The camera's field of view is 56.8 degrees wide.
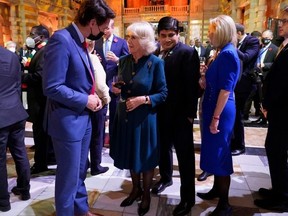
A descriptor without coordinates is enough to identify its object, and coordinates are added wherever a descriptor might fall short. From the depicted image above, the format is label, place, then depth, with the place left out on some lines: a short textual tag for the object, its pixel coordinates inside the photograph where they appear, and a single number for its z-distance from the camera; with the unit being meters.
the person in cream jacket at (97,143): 3.10
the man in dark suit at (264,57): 5.27
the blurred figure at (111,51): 3.49
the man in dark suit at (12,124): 2.24
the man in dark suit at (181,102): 2.19
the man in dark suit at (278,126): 2.22
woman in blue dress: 1.97
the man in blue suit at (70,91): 1.59
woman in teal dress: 2.07
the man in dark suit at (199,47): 10.87
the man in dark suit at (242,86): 3.74
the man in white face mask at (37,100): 2.93
